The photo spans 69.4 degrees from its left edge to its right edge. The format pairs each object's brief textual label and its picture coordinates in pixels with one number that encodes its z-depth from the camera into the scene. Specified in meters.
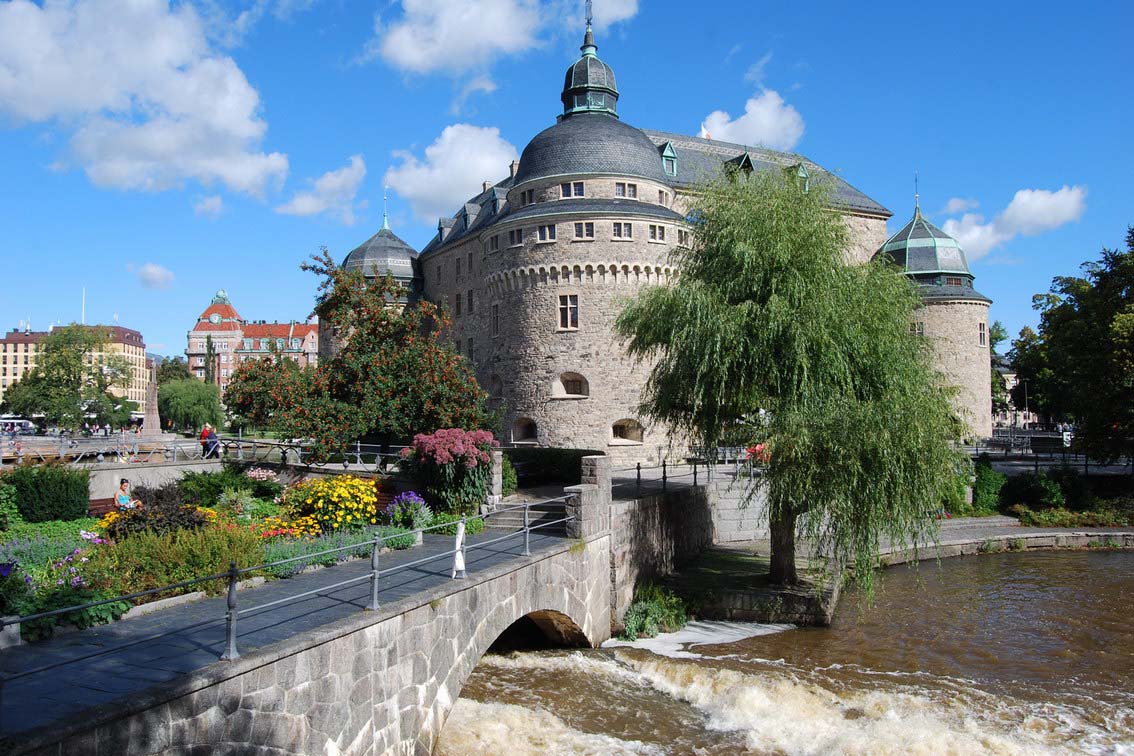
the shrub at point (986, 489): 27.91
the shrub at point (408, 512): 15.10
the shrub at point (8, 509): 15.85
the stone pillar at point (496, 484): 17.86
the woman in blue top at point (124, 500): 14.08
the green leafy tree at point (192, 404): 63.03
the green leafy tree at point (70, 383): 51.66
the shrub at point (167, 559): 9.30
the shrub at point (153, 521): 11.91
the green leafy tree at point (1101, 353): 28.00
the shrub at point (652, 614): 14.19
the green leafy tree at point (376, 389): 20.61
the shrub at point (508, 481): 20.36
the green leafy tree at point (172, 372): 86.56
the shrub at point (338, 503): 14.34
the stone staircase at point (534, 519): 14.36
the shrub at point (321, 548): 10.71
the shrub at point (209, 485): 17.70
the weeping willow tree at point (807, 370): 13.55
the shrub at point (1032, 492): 27.78
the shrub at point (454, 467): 16.97
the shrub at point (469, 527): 14.81
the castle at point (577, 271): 33.50
